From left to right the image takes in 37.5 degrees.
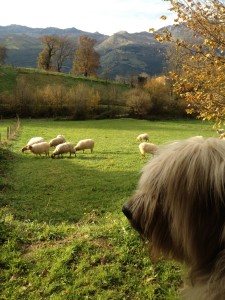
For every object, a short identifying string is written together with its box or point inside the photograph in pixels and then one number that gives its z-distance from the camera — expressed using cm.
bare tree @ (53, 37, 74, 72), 11506
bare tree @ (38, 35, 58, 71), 10856
